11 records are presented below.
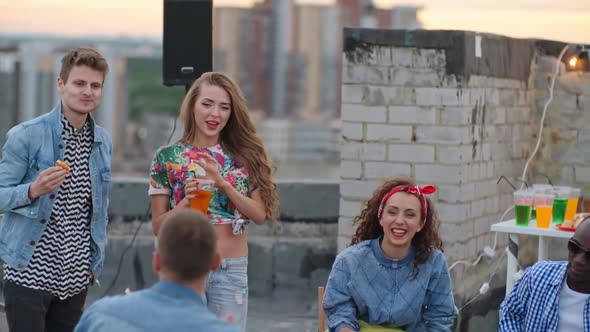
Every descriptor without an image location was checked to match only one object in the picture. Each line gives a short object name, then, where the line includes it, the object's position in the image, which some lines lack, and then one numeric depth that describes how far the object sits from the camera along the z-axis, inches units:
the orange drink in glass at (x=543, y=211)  236.4
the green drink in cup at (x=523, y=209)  238.2
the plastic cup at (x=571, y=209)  242.1
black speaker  243.6
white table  231.5
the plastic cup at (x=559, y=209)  239.1
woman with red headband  169.6
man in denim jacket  158.2
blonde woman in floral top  161.9
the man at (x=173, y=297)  106.8
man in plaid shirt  159.9
